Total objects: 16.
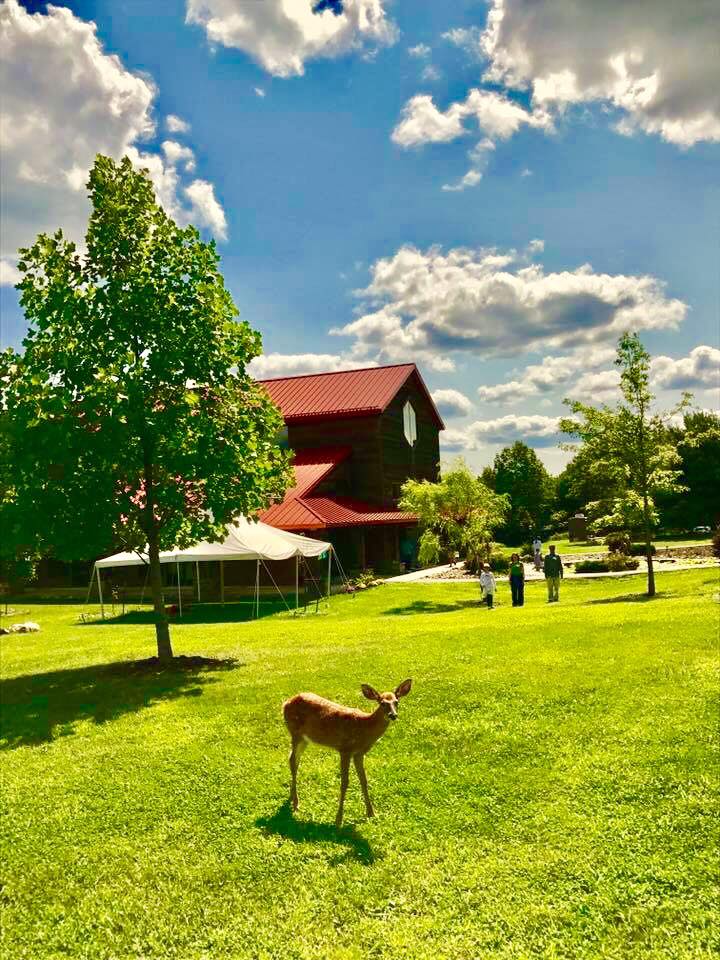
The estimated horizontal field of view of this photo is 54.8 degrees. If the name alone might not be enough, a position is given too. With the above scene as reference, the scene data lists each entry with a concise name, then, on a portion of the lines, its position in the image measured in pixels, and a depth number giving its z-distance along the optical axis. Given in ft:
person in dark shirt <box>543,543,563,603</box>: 78.54
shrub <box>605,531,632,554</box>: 123.95
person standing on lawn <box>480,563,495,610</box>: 77.36
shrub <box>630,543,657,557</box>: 129.84
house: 117.91
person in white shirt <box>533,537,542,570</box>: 135.03
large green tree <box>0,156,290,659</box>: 45.32
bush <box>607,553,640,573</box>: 109.29
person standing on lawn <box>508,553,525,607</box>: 76.13
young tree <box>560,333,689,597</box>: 77.51
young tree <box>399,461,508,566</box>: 102.58
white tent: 81.25
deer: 19.44
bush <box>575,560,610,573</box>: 112.05
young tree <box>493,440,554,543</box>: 215.31
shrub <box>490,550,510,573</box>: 123.34
